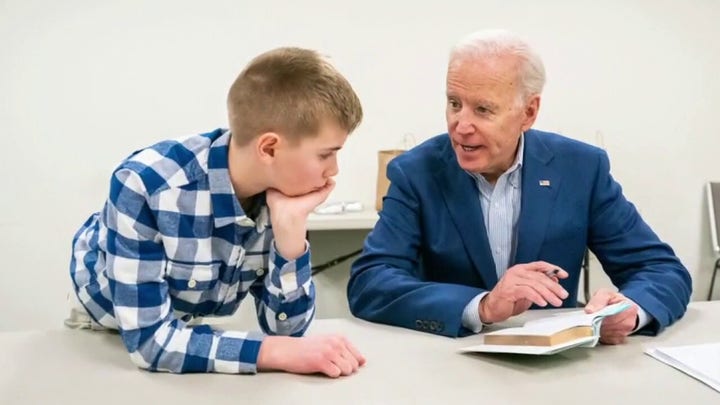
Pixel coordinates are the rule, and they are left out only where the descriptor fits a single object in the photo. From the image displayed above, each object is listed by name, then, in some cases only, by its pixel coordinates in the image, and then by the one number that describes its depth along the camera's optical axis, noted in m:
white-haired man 1.54
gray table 0.95
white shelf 2.72
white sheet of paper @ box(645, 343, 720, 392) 1.02
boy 1.03
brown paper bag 3.05
